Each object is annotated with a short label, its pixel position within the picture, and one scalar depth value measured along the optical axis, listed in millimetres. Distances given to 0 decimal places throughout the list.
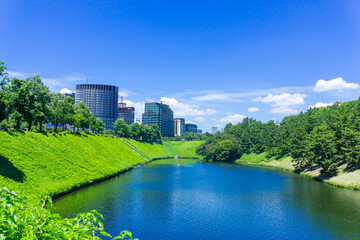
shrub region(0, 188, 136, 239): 6355
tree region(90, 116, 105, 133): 129875
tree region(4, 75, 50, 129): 57344
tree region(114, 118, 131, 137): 158375
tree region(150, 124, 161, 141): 186375
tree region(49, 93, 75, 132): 83125
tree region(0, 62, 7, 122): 51094
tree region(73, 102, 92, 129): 104375
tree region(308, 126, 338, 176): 73688
